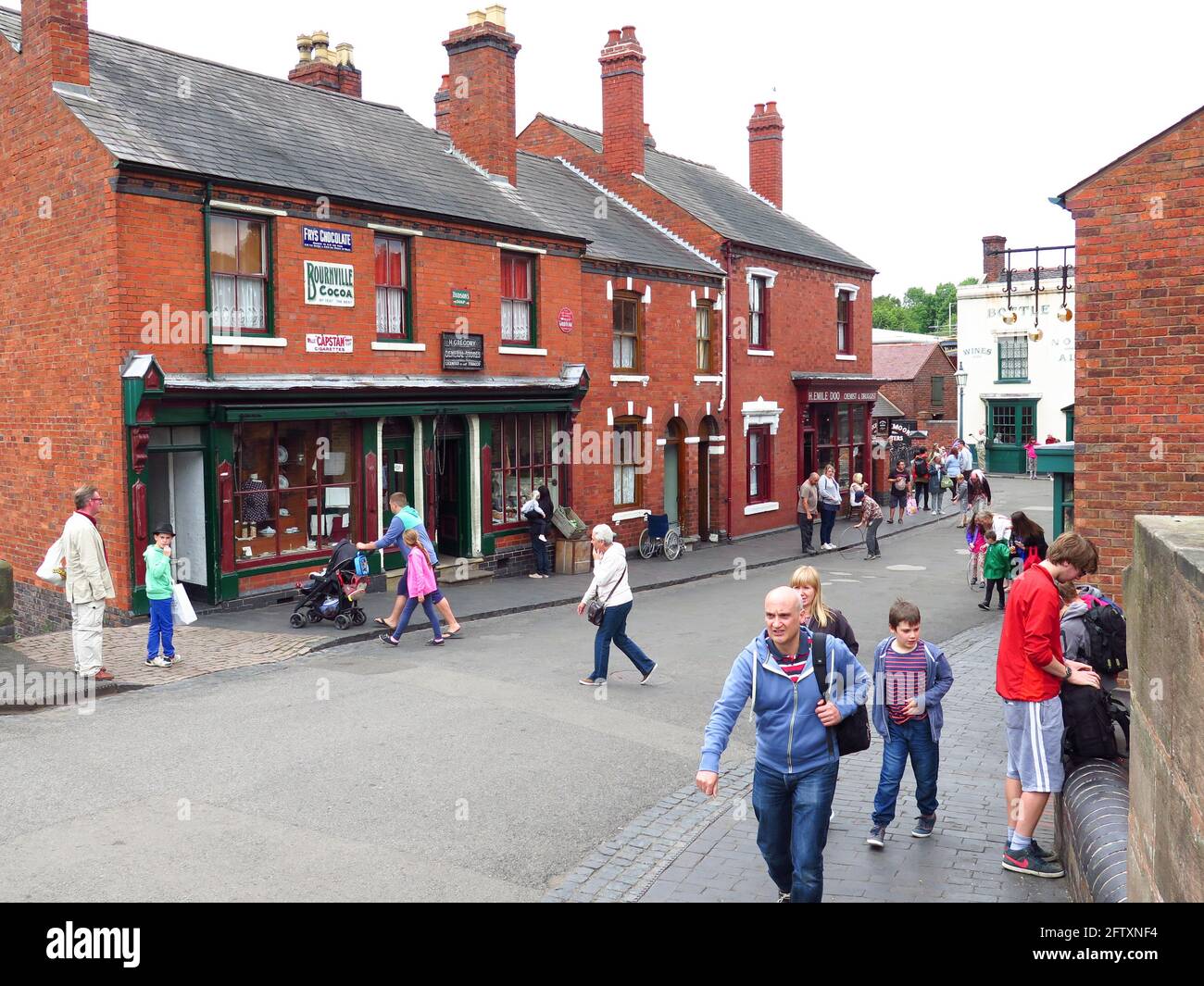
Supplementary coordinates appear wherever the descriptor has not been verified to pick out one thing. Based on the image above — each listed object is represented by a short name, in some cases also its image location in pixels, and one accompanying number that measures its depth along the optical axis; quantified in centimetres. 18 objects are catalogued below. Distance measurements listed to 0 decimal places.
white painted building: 4844
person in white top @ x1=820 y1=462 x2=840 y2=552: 2516
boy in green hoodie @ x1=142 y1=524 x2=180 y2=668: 1210
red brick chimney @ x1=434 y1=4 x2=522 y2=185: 2192
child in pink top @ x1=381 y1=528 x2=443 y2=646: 1373
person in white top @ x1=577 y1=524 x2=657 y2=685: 1138
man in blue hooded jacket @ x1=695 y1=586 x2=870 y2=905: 543
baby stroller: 1453
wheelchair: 2414
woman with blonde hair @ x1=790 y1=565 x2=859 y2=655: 708
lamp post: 4712
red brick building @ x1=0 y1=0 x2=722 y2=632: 1475
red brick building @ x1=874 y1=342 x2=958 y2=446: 5319
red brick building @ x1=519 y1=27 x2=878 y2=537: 2778
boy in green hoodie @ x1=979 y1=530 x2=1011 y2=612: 1652
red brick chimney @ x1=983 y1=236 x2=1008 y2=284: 5134
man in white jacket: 1115
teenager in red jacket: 630
